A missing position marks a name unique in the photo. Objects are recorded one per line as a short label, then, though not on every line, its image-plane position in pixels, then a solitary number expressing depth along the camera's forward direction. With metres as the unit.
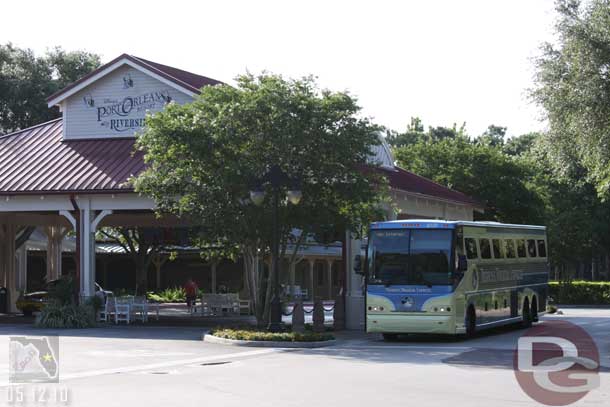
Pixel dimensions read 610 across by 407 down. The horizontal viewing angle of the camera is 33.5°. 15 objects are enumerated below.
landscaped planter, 23.80
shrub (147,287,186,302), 57.02
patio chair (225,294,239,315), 38.56
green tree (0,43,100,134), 57.12
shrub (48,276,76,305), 30.68
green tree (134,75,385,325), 26.33
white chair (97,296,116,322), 32.31
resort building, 31.03
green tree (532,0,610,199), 30.64
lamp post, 24.94
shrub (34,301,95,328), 29.78
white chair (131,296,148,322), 33.25
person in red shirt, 42.18
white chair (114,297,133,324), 32.31
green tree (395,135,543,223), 50.09
